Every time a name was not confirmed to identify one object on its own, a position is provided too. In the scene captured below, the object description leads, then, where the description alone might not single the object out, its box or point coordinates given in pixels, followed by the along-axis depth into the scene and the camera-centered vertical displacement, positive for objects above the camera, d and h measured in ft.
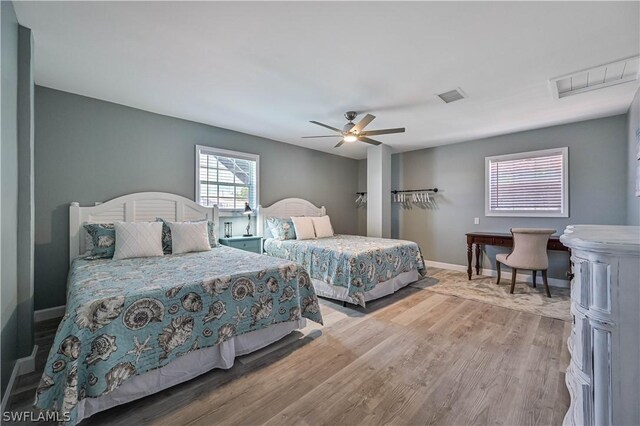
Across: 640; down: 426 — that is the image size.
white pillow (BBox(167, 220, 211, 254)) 10.44 -0.99
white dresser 3.50 -1.64
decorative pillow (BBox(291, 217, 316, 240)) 14.74 -0.88
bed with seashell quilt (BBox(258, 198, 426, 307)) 10.84 -2.16
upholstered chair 11.92 -1.76
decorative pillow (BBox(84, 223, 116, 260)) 9.32 -1.00
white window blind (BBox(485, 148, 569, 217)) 13.71 +1.55
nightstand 13.34 -1.57
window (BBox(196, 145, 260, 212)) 13.78 +1.89
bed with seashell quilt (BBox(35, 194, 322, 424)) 4.77 -2.48
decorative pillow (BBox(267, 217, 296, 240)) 14.78 -0.90
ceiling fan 10.93 +3.45
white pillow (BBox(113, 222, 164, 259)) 9.32 -0.99
